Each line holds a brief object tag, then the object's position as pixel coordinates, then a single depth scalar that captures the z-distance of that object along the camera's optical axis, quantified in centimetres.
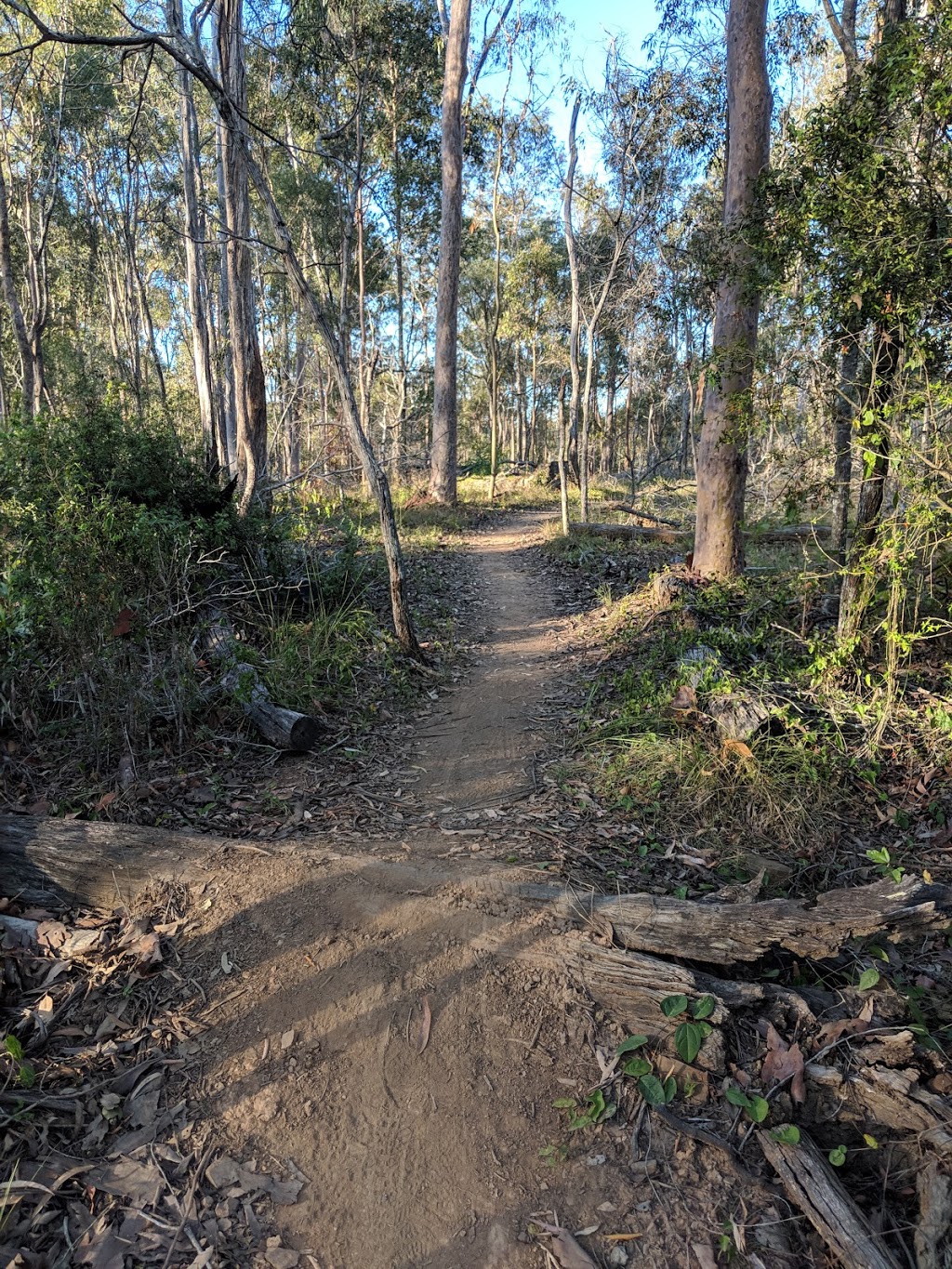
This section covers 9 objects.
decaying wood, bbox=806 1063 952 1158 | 251
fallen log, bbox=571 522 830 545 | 1152
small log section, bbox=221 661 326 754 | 507
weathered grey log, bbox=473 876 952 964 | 307
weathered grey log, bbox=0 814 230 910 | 350
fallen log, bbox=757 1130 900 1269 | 220
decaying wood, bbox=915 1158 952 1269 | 221
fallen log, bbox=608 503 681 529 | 1466
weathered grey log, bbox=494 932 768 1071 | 282
